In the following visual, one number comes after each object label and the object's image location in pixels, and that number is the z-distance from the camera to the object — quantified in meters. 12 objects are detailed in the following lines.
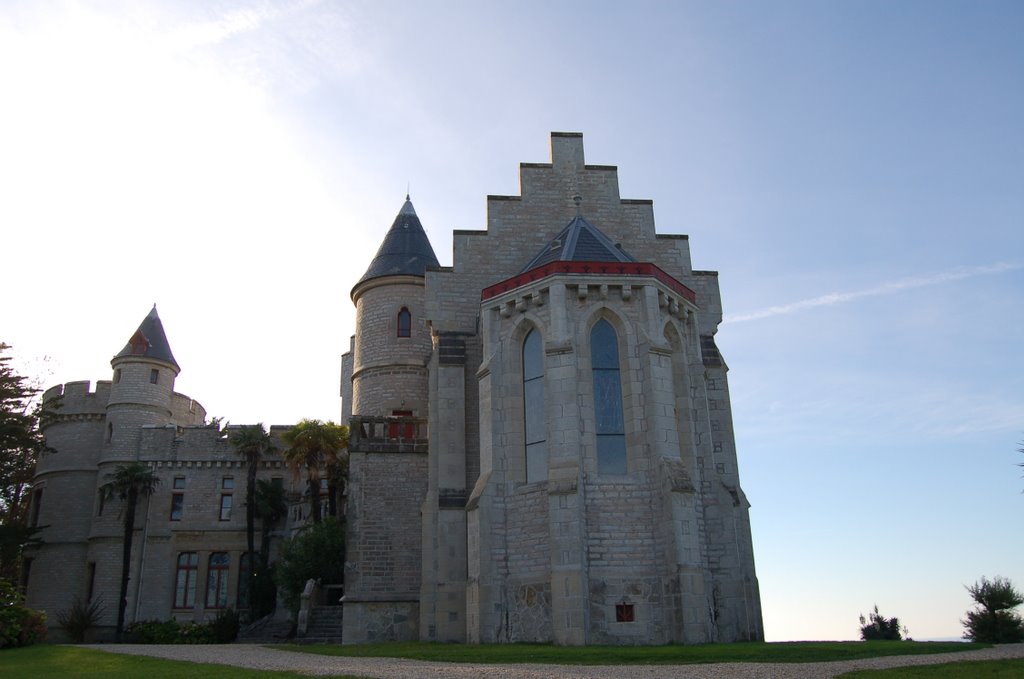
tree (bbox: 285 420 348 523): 35.03
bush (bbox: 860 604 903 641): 22.59
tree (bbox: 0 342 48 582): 32.00
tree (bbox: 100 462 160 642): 38.88
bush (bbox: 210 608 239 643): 31.64
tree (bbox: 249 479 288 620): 36.53
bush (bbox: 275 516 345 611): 29.89
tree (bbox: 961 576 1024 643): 19.47
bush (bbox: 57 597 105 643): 36.41
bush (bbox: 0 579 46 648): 20.69
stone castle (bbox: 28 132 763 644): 17.59
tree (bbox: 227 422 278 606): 38.72
